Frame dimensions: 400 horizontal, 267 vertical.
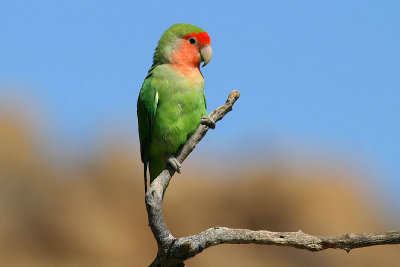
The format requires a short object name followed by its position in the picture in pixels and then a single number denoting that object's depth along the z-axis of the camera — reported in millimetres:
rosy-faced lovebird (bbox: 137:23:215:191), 12625
